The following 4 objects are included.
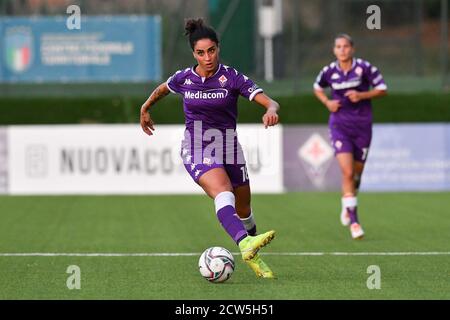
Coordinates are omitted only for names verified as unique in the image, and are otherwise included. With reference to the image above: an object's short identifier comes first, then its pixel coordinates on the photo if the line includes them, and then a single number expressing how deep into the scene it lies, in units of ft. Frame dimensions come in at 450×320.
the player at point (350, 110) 47.03
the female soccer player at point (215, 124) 33.04
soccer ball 32.14
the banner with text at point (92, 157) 71.87
